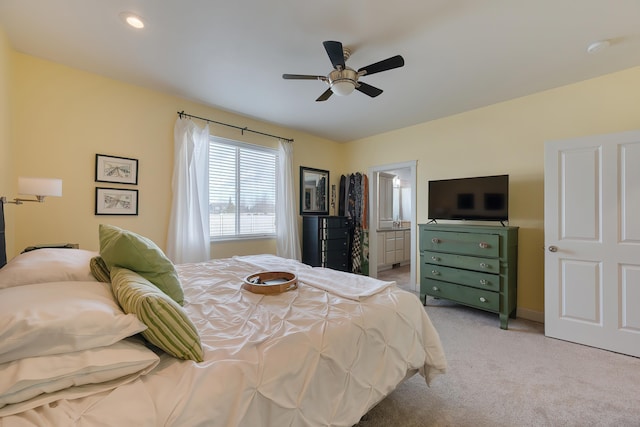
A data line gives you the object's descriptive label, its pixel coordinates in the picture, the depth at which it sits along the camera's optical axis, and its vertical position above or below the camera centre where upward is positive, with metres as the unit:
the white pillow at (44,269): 1.29 -0.28
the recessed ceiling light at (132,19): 1.91 +1.44
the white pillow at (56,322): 0.72 -0.32
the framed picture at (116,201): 2.81 +0.15
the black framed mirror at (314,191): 4.63 +0.45
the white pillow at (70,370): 0.68 -0.44
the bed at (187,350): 0.73 -0.50
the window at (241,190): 3.70 +0.39
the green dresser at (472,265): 2.93 -0.58
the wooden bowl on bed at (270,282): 1.69 -0.46
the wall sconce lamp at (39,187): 1.97 +0.21
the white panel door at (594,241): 2.31 -0.22
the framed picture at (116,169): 2.80 +0.50
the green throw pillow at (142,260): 1.29 -0.22
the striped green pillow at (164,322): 0.93 -0.38
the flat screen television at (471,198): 3.13 +0.23
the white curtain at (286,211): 4.21 +0.08
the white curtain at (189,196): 3.21 +0.24
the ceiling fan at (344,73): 1.96 +1.17
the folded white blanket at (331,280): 1.66 -0.47
